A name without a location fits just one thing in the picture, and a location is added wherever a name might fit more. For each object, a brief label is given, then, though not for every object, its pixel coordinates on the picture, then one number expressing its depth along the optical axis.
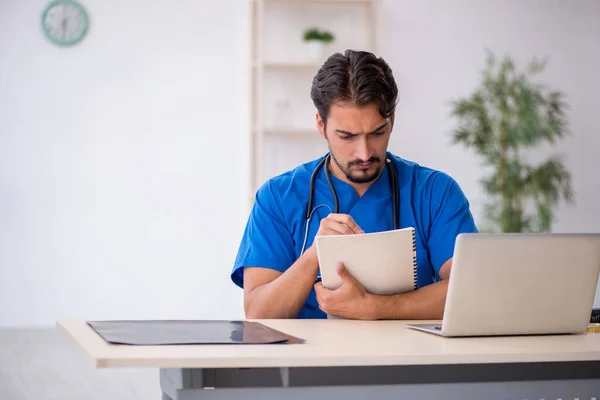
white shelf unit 4.99
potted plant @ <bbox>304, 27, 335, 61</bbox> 4.86
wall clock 5.00
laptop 1.50
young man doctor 2.02
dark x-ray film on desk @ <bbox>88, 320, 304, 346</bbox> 1.38
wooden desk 1.26
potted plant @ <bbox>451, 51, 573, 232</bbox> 4.79
